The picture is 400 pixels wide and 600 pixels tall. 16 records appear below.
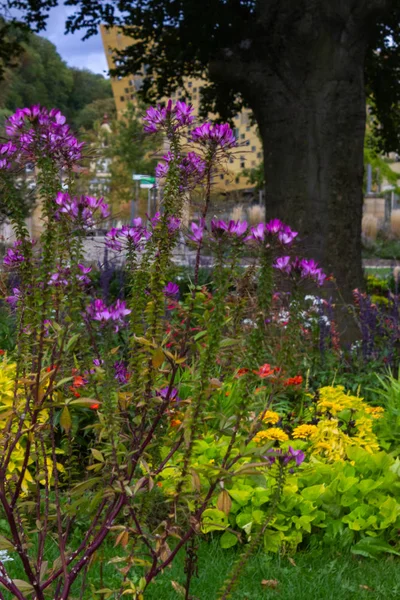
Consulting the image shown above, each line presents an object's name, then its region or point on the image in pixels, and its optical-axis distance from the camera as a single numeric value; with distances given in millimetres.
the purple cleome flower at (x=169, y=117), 2371
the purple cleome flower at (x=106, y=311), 2592
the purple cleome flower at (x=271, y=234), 2236
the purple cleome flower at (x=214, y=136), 2369
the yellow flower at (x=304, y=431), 4184
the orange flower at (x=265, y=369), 3792
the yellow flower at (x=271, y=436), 3931
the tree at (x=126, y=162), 38719
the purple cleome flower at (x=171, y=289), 2869
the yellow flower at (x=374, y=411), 4570
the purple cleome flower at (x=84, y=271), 2498
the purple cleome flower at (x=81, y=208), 2330
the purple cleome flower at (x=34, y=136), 2320
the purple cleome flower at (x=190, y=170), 2510
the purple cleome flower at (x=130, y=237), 2559
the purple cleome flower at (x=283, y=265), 2621
